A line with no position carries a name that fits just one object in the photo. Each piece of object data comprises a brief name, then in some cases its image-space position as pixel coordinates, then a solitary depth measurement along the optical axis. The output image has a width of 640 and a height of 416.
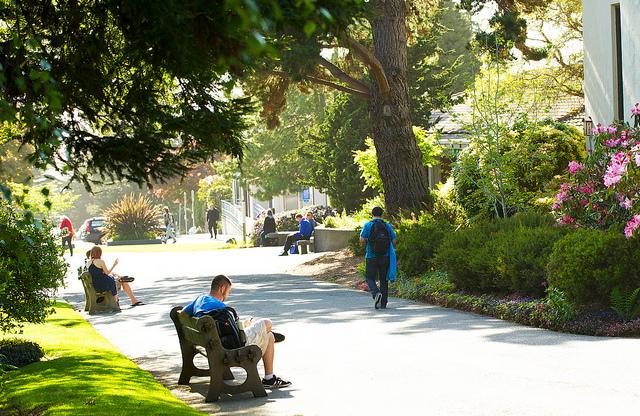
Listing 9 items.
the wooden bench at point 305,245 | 40.44
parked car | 66.07
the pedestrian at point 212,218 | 65.56
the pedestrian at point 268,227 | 47.47
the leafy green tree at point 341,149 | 45.06
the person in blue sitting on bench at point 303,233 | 40.34
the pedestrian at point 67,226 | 46.26
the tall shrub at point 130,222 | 63.09
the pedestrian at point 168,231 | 63.53
